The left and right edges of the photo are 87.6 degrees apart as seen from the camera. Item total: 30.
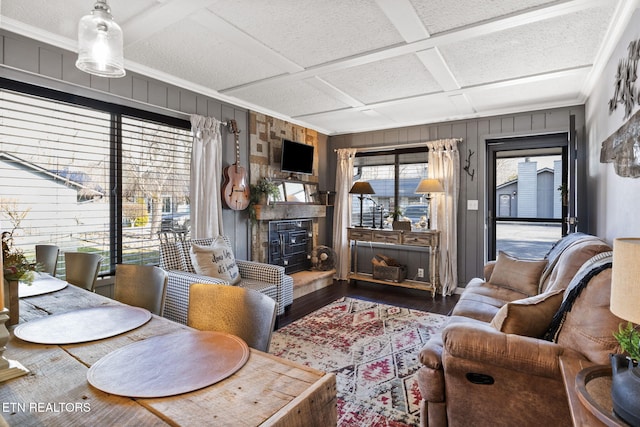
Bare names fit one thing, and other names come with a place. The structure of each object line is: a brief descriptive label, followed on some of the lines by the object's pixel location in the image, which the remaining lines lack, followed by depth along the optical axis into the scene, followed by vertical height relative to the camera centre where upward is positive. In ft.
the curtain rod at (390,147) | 16.07 +3.31
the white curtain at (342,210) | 17.70 +0.10
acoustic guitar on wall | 12.54 +1.05
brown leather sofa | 4.50 -2.06
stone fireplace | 13.98 +0.04
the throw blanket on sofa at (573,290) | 4.89 -1.19
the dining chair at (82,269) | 7.13 -1.25
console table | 14.67 -1.36
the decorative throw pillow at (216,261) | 9.84 -1.51
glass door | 13.60 +0.80
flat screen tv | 15.14 +2.58
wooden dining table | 2.48 -1.53
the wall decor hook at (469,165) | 14.74 +2.05
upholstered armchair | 9.21 -2.02
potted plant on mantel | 13.60 +0.73
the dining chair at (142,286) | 5.77 -1.34
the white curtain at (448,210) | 14.92 +0.09
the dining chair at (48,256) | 7.68 -1.03
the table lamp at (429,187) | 14.58 +1.10
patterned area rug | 6.56 -3.77
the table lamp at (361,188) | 16.62 +1.19
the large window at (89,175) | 7.86 +1.02
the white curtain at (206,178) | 11.43 +1.20
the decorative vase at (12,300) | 4.29 -1.15
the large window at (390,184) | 16.61 +1.45
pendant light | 4.78 +2.54
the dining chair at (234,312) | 4.32 -1.39
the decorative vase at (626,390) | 2.84 -1.60
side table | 3.04 -1.88
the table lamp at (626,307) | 2.91 -0.90
